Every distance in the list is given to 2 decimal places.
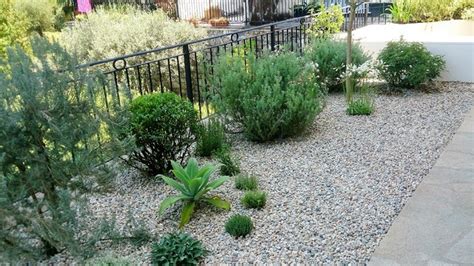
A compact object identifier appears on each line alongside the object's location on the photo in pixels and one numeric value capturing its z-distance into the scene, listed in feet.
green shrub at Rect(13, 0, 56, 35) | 48.85
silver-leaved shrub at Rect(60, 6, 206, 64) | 32.55
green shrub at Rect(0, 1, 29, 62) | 43.84
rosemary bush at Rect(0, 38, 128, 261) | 7.29
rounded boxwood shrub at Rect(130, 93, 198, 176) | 11.46
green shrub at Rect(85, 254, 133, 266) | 7.68
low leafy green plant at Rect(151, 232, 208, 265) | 8.16
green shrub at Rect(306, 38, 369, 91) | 19.99
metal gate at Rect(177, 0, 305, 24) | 49.96
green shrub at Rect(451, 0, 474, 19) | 30.35
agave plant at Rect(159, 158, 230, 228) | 9.84
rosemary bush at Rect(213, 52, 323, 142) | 14.37
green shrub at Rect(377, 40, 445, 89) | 19.33
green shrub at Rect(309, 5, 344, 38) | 24.16
